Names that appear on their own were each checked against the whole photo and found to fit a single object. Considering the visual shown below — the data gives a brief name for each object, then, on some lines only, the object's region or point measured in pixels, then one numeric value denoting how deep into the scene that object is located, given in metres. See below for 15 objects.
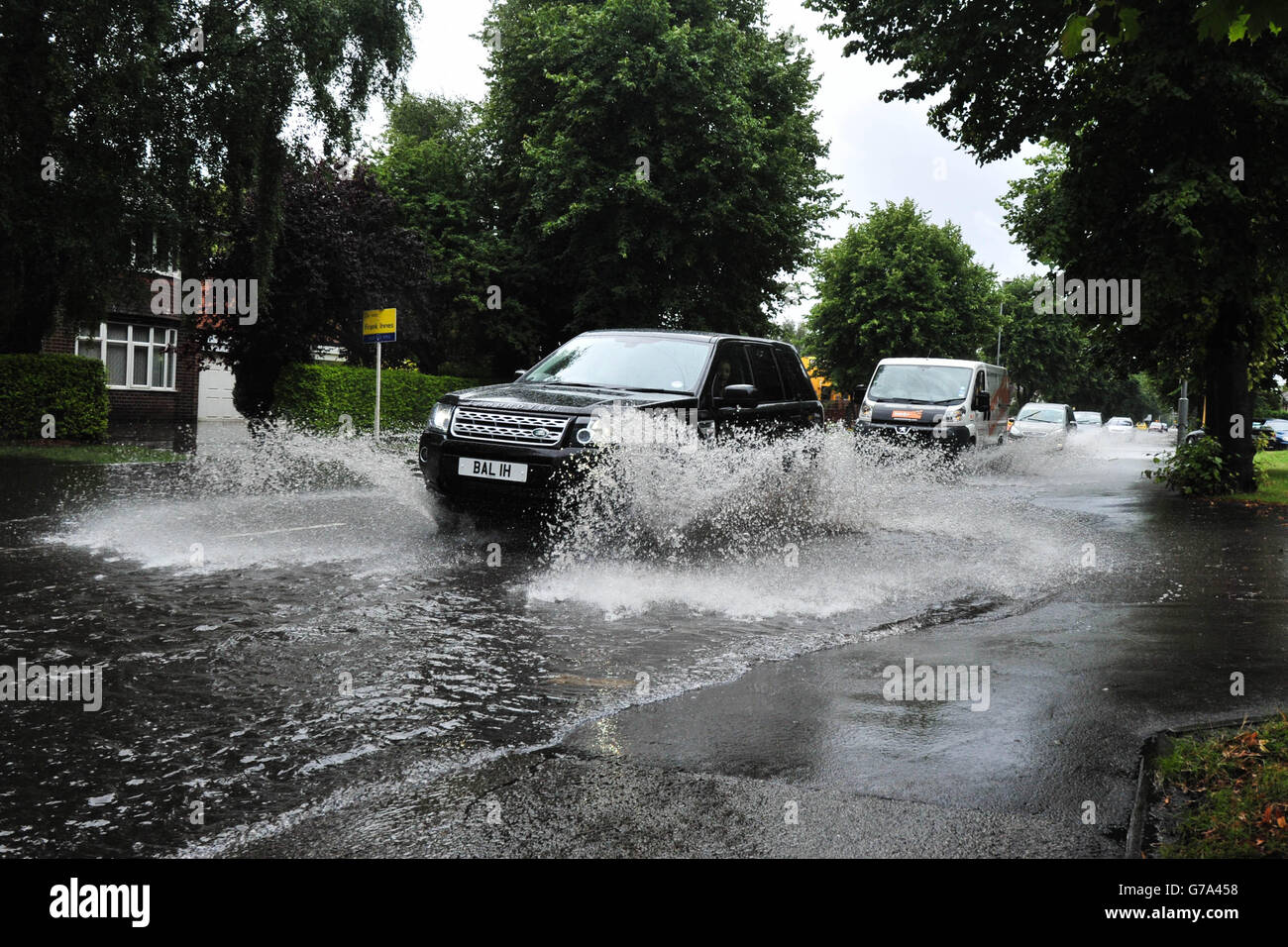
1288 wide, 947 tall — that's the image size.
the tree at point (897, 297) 51.28
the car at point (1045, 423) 34.74
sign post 22.66
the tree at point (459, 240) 36.03
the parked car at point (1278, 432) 49.70
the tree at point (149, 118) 16.89
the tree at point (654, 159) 31.47
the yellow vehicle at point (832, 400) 52.03
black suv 8.71
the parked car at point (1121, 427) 58.78
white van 22.92
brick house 32.12
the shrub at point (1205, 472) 17.33
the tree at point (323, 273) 26.27
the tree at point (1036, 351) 81.56
